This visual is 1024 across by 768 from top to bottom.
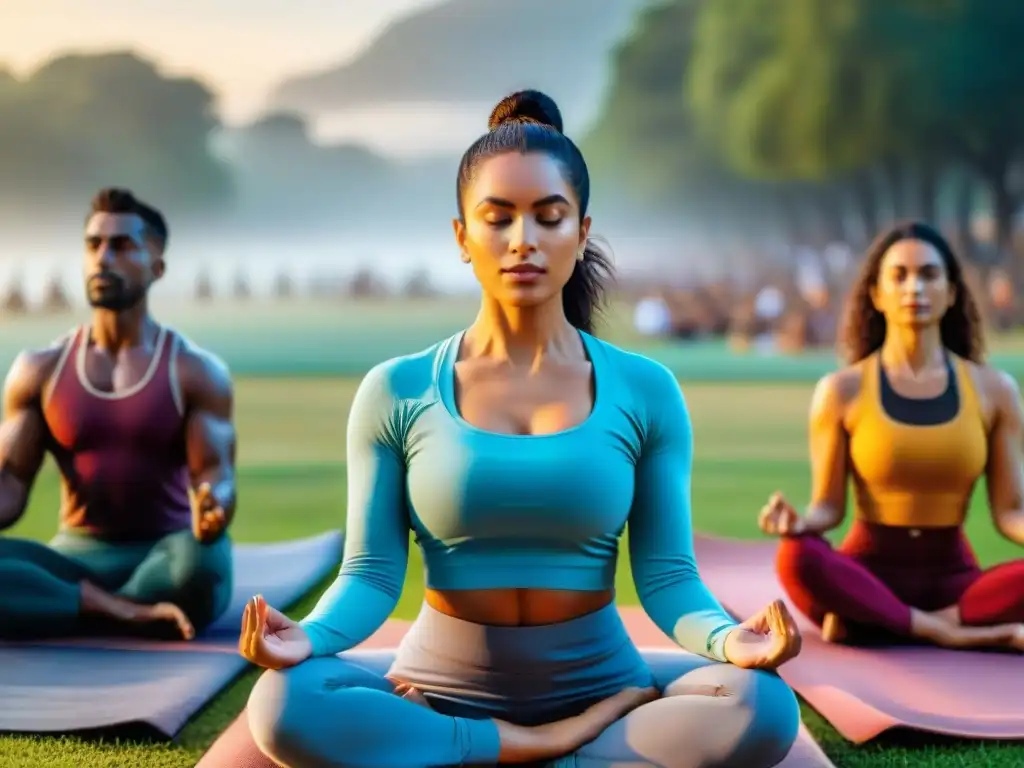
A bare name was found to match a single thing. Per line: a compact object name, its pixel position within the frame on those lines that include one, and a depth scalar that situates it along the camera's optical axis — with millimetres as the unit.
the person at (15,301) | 10867
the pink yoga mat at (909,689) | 2836
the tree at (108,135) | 11188
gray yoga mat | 2889
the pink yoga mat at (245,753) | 2543
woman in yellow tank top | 3398
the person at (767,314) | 12195
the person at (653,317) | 12505
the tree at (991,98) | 12336
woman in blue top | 2148
